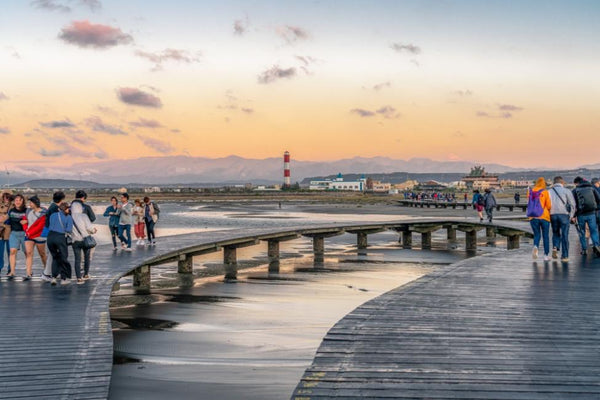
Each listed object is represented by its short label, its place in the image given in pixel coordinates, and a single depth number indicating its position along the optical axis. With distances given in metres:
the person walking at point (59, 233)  11.38
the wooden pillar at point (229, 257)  22.45
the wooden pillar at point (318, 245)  26.45
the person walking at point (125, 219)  17.78
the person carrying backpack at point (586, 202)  13.91
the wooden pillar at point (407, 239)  30.57
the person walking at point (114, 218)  17.72
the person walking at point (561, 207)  13.31
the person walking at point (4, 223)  12.87
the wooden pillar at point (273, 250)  24.61
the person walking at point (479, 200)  30.23
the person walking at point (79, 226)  11.70
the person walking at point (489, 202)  27.92
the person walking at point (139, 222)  19.80
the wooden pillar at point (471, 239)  29.50
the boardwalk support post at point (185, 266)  19.98
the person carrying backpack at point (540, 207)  13.35
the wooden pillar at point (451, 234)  33.62
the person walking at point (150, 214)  19.83
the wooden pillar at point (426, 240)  30.36
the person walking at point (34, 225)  12.27
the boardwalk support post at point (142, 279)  17.07
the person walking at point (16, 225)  12.59
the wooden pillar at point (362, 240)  29.61
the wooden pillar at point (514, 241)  26.54
